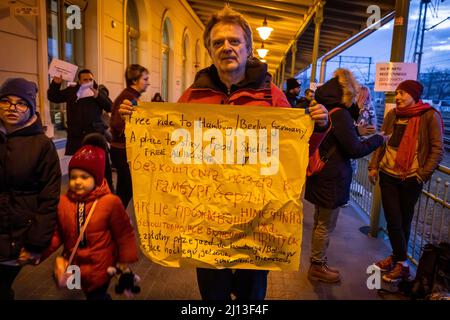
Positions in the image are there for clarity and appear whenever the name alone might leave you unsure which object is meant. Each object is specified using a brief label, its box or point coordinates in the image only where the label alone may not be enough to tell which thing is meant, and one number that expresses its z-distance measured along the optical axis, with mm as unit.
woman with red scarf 3096
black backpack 2705
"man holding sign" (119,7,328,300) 1746
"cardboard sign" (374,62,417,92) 3869
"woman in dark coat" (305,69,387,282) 2889
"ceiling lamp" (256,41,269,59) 14112
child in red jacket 2006
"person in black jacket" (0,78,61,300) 1970
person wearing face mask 4688
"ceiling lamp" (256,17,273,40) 10330
